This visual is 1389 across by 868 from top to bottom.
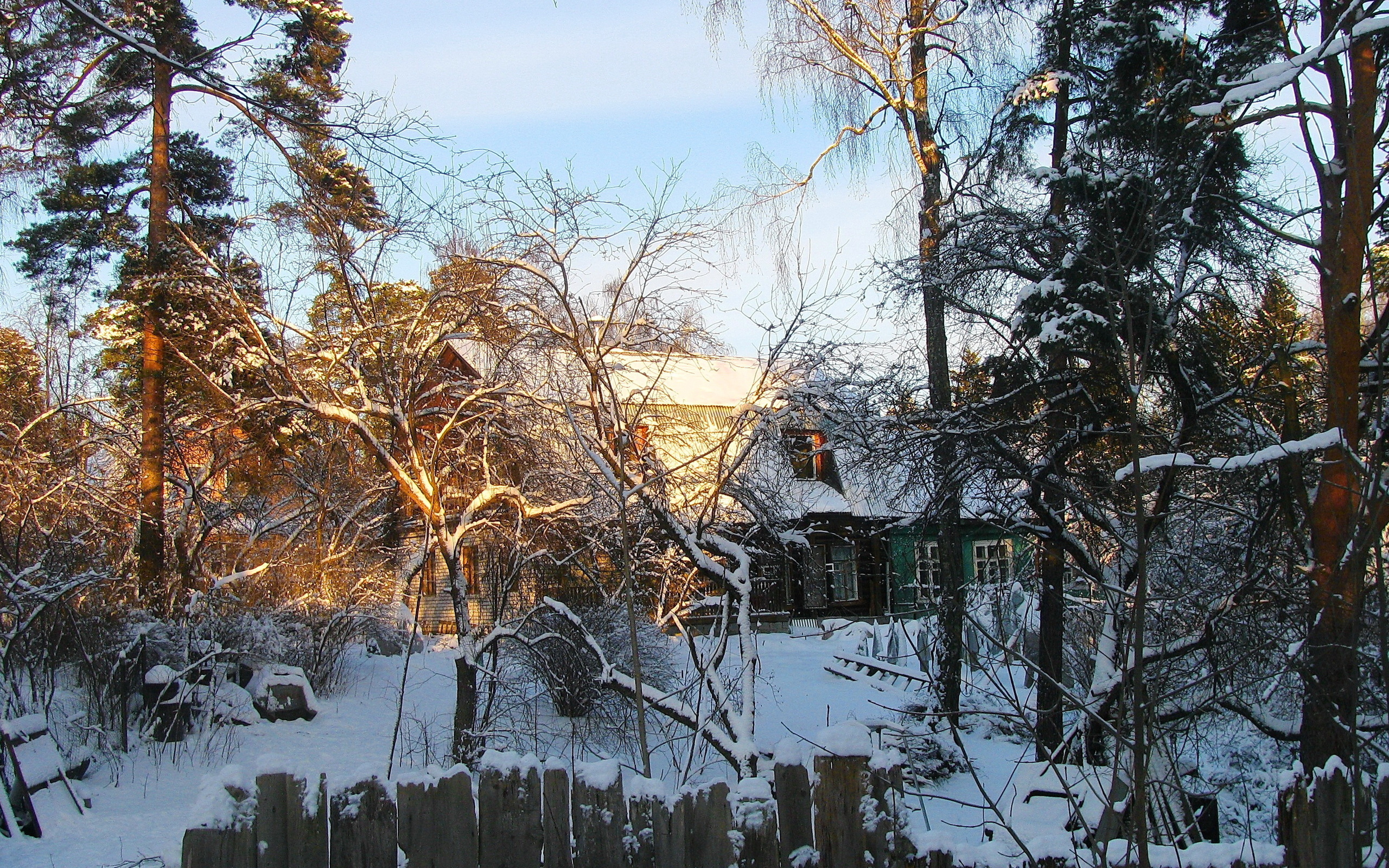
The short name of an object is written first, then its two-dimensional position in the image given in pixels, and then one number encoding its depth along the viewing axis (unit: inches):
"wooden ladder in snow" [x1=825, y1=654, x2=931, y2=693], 538.0
